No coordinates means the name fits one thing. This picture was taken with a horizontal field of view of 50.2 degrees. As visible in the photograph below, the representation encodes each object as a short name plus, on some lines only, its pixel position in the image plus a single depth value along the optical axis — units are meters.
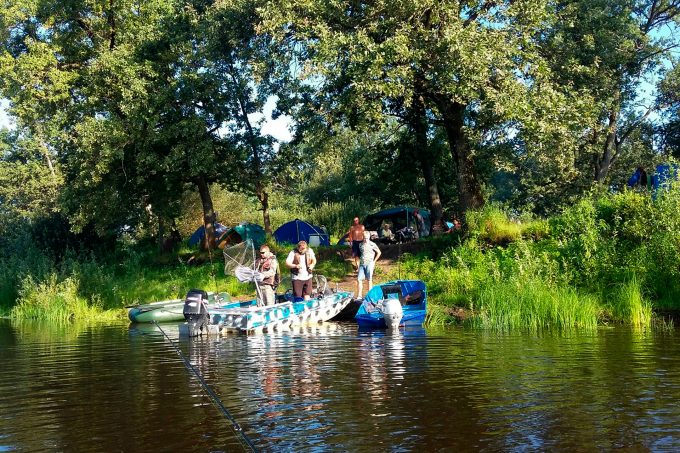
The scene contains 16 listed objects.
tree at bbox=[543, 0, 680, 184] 26.78
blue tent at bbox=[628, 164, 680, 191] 20.00
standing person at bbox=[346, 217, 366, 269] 22.67
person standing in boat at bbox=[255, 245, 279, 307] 18.36
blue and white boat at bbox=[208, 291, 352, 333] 17.48
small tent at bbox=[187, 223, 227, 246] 38.06
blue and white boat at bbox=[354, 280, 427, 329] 17.44
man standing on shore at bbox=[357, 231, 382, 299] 20.69
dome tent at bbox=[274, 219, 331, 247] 36.75
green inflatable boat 23.56
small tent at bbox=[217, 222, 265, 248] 35.69
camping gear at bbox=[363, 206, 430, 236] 34.31
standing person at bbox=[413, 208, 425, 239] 34.42
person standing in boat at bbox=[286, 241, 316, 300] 18.91
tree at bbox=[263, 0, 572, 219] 21.36
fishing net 17.83
